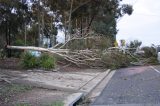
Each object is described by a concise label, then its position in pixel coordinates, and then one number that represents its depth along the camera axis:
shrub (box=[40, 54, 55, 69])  10.10
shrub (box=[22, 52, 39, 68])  10.05
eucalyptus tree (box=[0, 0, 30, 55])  13.94
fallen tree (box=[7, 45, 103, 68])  11.03
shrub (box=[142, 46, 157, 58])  15.36
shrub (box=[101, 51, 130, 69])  12.11
